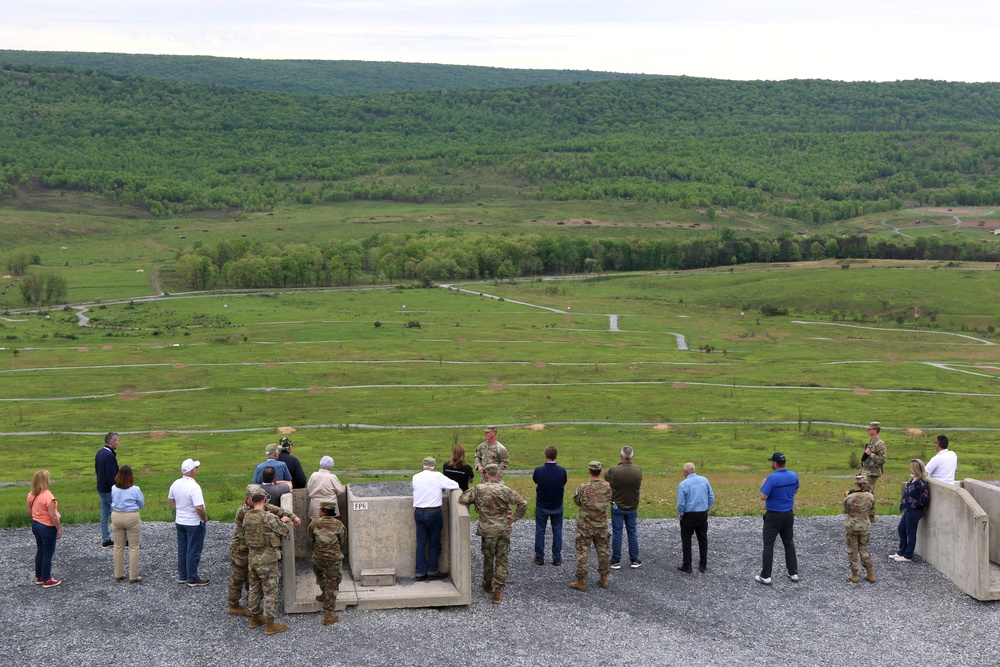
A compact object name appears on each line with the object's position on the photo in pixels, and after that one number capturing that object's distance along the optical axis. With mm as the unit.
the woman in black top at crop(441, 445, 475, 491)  23453
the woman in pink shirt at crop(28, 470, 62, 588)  21844
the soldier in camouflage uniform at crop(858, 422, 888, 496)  25141
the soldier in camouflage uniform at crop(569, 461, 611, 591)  22484
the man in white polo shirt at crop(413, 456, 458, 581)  21906
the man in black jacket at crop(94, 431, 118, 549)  23719
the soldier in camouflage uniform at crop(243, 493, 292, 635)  20172
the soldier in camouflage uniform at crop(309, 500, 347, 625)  20547
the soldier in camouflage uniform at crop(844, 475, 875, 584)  23188
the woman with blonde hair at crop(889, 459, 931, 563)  24391
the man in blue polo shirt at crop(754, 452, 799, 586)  23000
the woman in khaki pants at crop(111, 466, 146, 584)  22062
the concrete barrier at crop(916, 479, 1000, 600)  22250
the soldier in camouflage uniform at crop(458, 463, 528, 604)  21750
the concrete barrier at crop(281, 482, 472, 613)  21406
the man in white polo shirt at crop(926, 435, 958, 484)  24531
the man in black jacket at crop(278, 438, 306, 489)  23828
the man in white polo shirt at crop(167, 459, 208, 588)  21844
